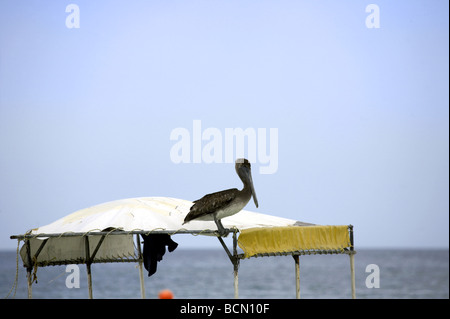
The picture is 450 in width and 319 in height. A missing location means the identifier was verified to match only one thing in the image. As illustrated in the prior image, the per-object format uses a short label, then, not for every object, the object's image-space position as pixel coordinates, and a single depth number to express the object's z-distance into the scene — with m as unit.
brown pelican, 13.81
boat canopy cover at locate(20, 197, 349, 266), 14.11
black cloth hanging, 16.41
